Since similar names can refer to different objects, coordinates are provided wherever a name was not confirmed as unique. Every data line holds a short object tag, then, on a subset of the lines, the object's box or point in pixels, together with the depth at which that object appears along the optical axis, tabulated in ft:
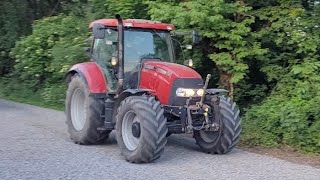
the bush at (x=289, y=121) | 35.35
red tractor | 30.27
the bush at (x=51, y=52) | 58.54
